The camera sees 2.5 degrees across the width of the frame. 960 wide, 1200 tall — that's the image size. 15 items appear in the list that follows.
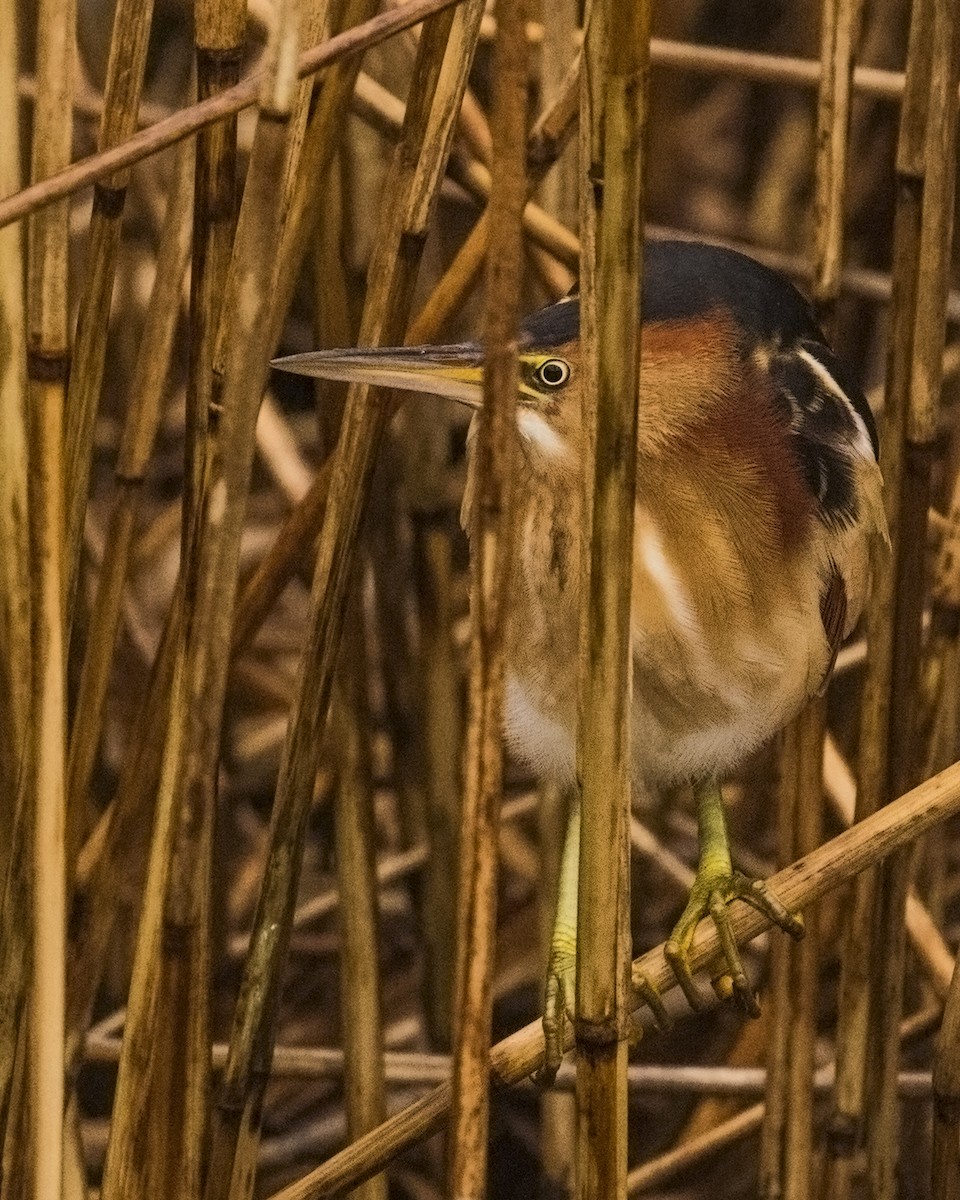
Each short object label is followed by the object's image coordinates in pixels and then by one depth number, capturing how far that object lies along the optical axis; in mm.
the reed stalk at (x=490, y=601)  4104
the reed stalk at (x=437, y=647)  4386
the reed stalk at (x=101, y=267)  4190
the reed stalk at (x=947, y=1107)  4256
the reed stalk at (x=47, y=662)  4182
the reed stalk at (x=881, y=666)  4262
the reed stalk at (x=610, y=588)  4113
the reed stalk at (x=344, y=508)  4203
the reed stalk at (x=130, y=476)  4233
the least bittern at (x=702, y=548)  4273
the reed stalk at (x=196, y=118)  4139
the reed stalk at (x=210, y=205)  4185
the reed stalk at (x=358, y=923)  4292
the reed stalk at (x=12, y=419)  4178
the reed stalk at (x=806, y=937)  4269
